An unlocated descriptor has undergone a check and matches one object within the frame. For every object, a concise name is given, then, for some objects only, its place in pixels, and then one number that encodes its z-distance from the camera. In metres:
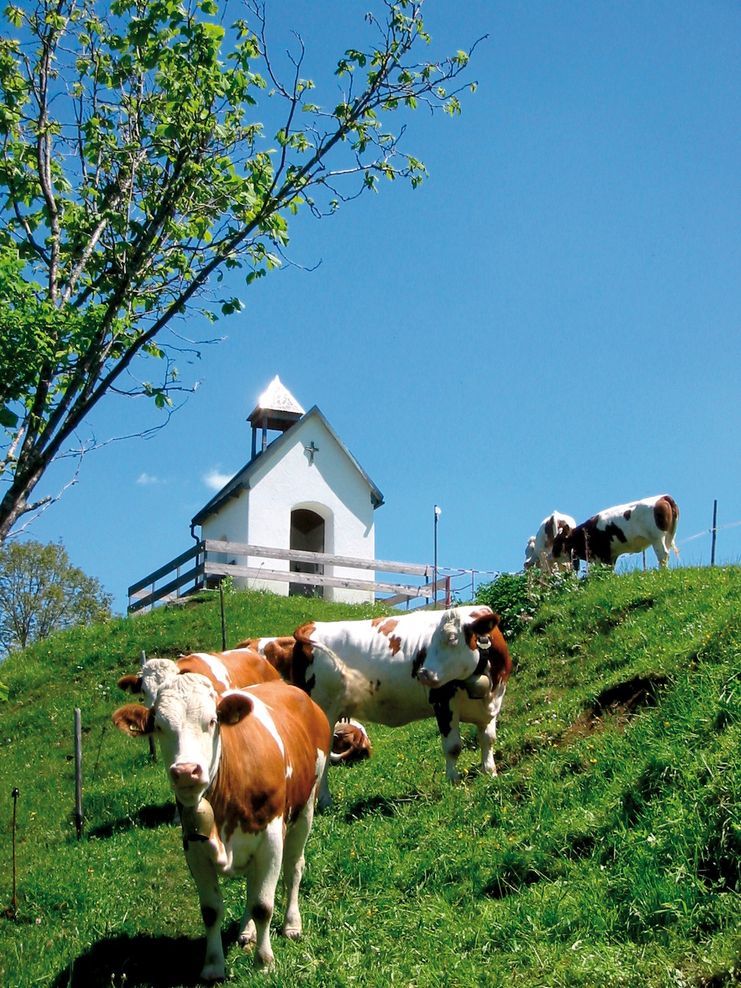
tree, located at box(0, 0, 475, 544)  7.23
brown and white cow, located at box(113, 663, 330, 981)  6.53
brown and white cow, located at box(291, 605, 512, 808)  10.91
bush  16.16
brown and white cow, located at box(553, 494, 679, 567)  20.45
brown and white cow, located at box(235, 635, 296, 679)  13.28
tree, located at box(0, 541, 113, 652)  42.22
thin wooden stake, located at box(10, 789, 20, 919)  9.07
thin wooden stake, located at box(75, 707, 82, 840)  12.04
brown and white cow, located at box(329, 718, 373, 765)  13.26
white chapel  31.12
